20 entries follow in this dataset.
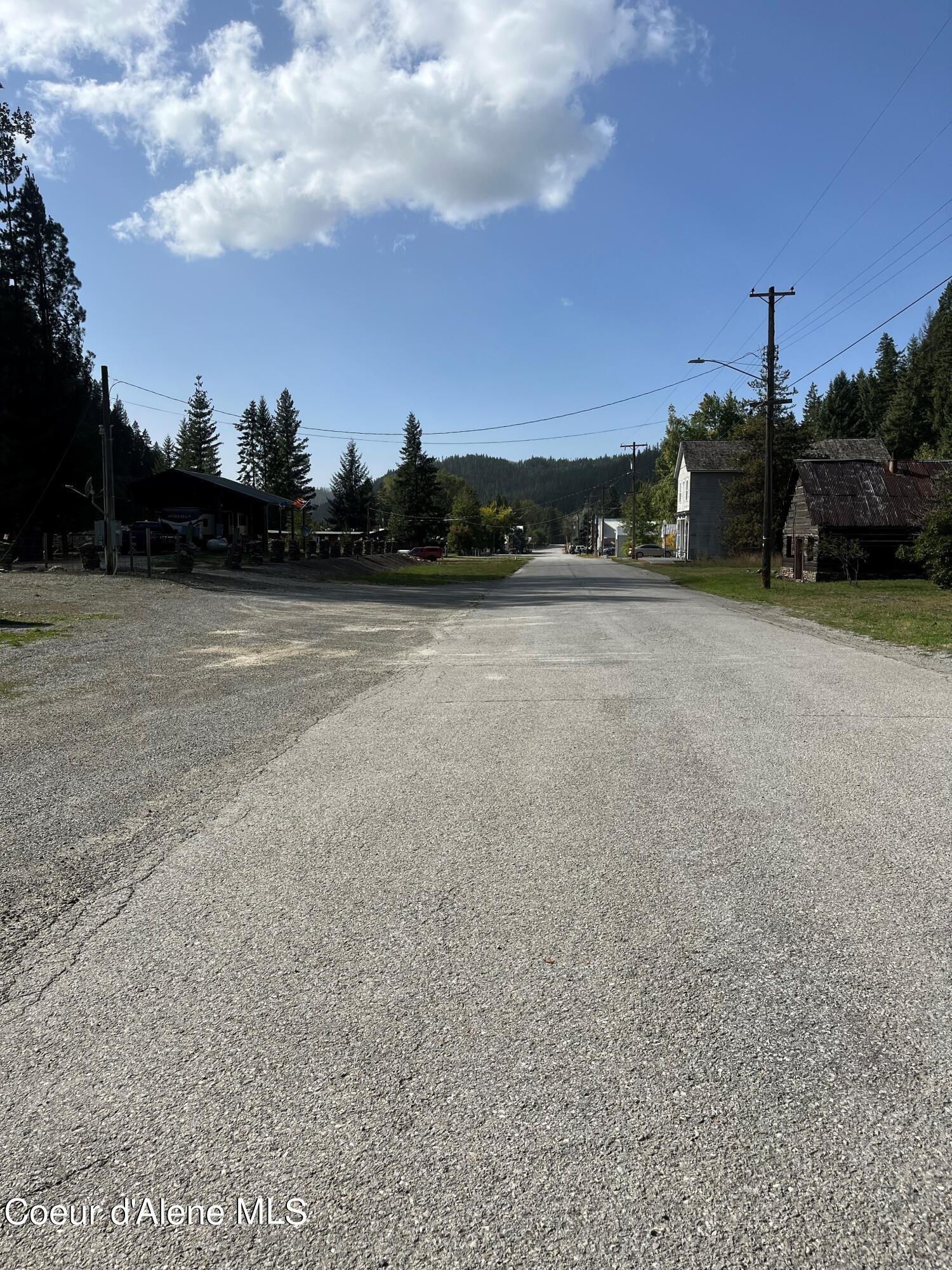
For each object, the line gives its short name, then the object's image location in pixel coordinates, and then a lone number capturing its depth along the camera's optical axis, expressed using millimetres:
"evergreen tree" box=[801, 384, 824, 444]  114000
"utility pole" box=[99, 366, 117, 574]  27141
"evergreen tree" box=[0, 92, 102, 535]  40469
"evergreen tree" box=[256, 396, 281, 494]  110500
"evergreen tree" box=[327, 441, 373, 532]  110625
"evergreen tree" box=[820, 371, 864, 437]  108125
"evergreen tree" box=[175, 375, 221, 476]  113125
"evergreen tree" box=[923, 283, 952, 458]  76312
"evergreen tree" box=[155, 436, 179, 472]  131750
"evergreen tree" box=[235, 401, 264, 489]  113062
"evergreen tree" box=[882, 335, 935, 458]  87062
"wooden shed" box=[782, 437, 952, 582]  36688
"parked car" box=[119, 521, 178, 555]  33688
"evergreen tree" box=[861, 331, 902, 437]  104500
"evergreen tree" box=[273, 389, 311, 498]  109500
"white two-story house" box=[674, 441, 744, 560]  67812
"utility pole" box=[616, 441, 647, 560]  86125
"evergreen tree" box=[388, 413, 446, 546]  101250
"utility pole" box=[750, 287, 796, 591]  30797
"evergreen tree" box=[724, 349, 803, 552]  53000
